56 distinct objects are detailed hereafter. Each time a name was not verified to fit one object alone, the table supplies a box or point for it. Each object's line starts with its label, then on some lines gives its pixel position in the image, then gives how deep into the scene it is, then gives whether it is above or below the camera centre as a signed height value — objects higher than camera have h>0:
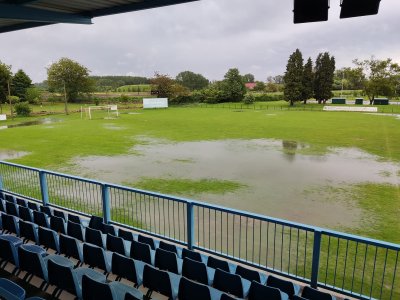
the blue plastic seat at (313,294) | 3.88 -2.59
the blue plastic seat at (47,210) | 7.29 -2.82
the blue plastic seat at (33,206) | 7.54 -2.81
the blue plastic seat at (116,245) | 5.23 -2.63
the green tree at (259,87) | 103.75 +1.12
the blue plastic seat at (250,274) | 4.67 -2.78
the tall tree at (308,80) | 58.75 +1.94
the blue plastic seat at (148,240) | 5.82 -2.82
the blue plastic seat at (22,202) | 7.74 -2.79
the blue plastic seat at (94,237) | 5.49 -2.60
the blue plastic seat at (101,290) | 3.47 -2.30
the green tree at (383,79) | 57.38 +2.06
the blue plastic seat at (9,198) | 7.98 -2.79
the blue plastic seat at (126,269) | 4.36 -2.55
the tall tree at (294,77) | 58.28 +2.47
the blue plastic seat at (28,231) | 5.71 -2.61
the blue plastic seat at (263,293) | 3.65 -2.42
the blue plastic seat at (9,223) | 6.11 -2.65
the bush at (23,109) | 46.00 -2.73
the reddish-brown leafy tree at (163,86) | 70.88 +1.01
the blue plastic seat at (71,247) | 5.03 -2.57
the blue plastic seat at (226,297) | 3.26 -2.17
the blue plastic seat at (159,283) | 4.02 -2.54
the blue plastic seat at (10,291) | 3.02 -2.04
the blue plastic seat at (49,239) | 5.37 -2.59
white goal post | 47.58 -3.64
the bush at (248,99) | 67.56 -1.87
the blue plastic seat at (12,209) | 6.92 -2.66
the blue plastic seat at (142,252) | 5.03 -2.64
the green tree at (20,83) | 69.95 +1.68
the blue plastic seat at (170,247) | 5.56 -2.81
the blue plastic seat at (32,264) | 4.30 -2.45
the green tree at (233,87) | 72.81 +0.80
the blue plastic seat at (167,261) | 4.76 -2.64
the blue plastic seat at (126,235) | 6.06 -2.83
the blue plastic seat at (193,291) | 3.60 -2.36
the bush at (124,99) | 71.16 -1.94
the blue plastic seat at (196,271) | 4.34 -2.56
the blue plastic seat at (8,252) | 4.73 -2.50
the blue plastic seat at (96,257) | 4.65 -2.54
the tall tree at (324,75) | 59.50 +2.90
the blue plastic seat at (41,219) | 6.36 -2.65
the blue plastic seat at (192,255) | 5.12 -2.73
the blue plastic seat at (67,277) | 3.93 -2.47
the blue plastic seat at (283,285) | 4.24 -2.68
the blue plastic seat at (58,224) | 6.13 -2.66
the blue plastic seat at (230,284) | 4.12 -2.59
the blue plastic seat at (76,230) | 5.85 -2.64
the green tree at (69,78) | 65.50 +2.88
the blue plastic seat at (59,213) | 7.08 -2.80
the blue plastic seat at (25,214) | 6.62 -2.63
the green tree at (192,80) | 134.50 +4.61
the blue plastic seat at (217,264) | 4.89 -2.77
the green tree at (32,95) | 61.72 -0.87
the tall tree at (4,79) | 53.19 +2.12
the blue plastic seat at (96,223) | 6.44 -2.76
